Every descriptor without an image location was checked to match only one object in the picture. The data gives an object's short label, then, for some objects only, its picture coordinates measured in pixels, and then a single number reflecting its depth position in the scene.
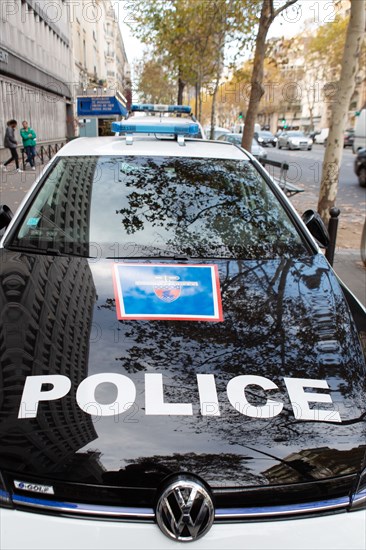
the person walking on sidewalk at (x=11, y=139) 14.58
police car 1.48
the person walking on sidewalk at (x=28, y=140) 15.85
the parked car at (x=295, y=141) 35.32
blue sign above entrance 24.06
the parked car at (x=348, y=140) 41.25
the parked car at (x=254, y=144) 20.14
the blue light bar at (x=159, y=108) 6.24
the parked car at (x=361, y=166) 14.50
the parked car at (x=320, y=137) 50.28
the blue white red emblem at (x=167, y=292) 2.15
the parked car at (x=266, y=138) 39.03
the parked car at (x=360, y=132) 16.81
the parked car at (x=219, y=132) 24.74
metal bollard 5.30
